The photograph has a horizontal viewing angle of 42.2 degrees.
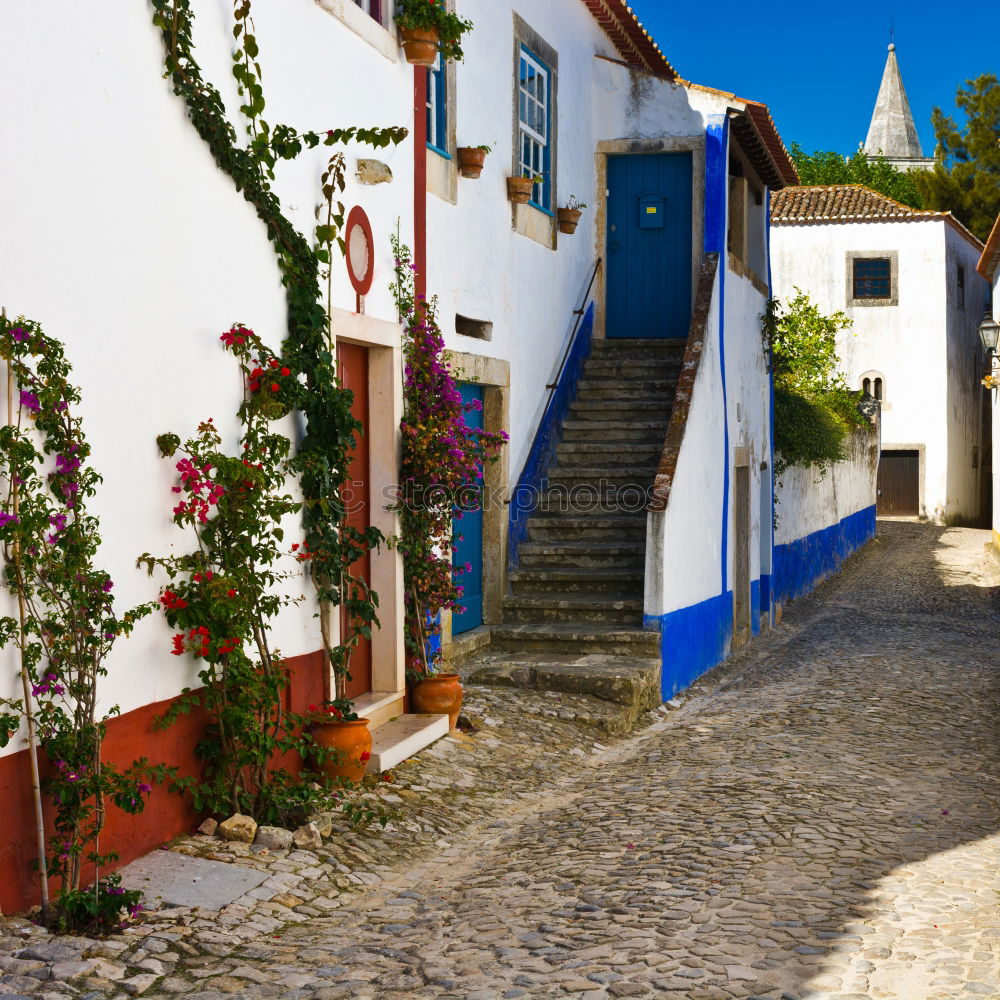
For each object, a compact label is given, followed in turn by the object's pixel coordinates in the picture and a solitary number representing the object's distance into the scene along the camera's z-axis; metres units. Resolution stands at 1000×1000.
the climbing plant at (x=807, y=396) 17.58
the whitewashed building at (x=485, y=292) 5.02
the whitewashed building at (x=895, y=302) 30.58
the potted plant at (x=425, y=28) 7.88
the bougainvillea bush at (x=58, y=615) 4.46
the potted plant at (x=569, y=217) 11.93
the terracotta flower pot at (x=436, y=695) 7.90
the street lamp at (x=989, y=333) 19.11
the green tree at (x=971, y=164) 37.59
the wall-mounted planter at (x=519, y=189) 10.52
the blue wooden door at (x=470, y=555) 10.11
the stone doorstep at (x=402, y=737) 6.90
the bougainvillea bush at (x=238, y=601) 5.54
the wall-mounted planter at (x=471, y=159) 9.48
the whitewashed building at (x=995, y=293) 24.69
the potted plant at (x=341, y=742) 6.52
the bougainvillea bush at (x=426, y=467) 7.97
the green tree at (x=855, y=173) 43.22
